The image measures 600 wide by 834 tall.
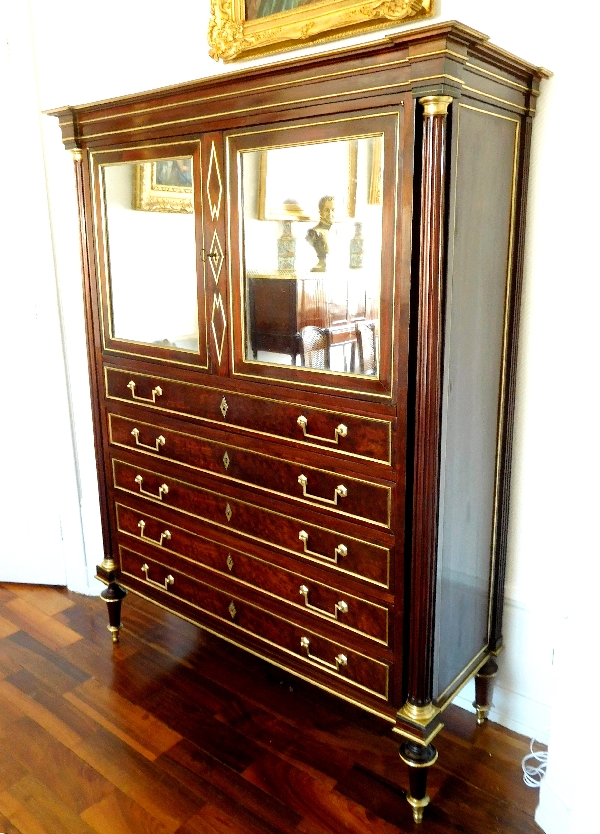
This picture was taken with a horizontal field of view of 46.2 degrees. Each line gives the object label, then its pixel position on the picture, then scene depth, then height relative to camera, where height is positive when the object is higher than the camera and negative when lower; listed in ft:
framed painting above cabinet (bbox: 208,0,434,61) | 6.14 +2.16
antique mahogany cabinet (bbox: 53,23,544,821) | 5.03 -0.66
